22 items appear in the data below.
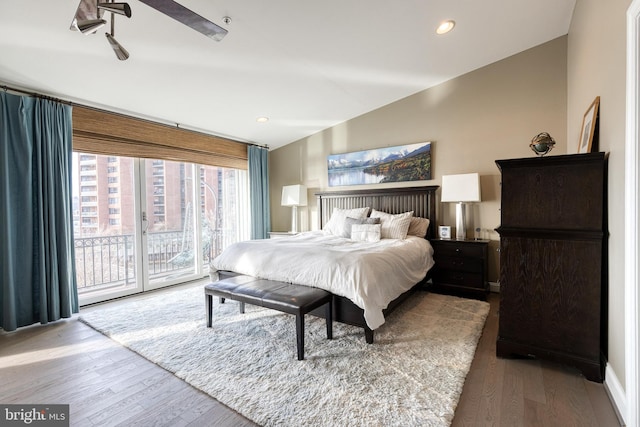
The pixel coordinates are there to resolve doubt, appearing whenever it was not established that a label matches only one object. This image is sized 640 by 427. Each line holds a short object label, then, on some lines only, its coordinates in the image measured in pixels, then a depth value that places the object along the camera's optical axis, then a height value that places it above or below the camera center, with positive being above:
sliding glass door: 3.70 -0.14
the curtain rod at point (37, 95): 2.79 +1.23
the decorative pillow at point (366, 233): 3.74 -0.31
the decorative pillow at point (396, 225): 3.82 -0.22
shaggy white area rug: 1.63 -1.12
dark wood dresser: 1.86 -0.38
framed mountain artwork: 4.26 +0.70
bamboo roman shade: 3.39 +1.01
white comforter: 2.34 -0.53
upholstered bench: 2.16 -0.71
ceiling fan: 1.54 +1.15
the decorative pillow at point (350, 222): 4.06 -0.18
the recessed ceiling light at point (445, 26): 2.75 +1.76
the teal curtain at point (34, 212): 2.74 +0.03
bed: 2.37 -0.49
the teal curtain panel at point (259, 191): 5.41 +0.39
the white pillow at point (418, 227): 3.97 -0.26
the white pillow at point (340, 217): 4.35 -0.12
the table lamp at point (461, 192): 3.56 +0.19
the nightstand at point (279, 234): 5.08 -0.43
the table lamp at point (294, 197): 5.27 +0.24
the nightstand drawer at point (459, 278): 3.46 -0.88
